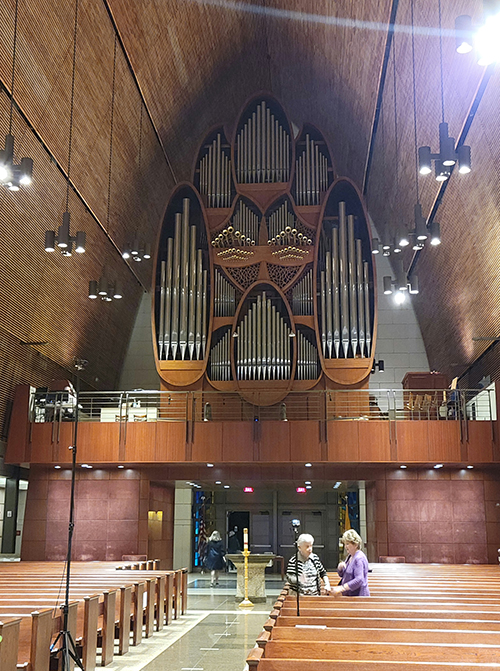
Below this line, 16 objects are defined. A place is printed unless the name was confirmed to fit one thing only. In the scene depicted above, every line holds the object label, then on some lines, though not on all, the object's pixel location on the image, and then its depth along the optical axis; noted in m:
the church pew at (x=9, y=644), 4.30
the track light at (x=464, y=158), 8.86
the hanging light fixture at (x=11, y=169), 8.09
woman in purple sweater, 6.26
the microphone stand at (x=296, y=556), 5.65
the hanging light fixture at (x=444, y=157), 8.41
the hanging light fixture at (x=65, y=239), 10.39
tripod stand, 5.26
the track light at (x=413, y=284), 12.67
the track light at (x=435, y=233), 11.06
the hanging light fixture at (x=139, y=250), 13.27
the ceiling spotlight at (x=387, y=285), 12.55
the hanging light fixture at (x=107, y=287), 12.85
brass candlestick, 11.38
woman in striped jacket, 6.49
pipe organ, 14.52
